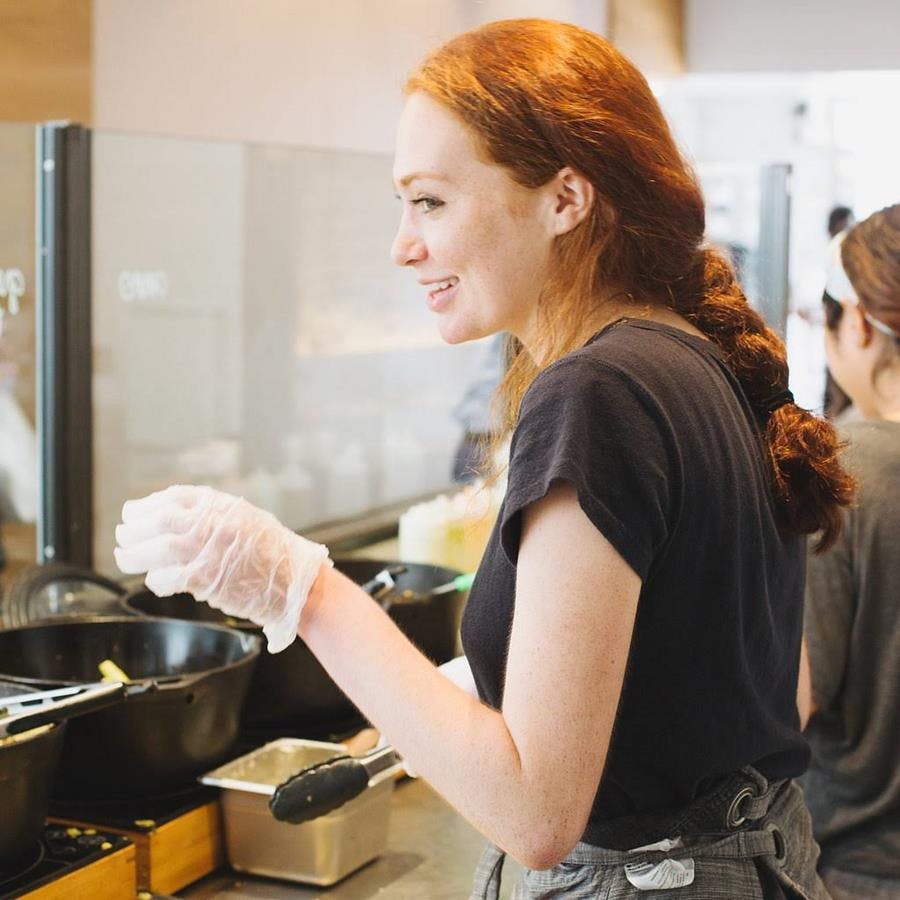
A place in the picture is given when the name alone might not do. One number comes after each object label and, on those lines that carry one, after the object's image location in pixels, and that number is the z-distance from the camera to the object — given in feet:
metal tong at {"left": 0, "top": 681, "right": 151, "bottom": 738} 4.54
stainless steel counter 5.67
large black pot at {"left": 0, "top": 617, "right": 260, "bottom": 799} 5.36
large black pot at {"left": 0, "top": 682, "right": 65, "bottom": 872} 4.58
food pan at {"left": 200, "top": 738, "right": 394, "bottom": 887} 5.66
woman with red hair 3.33
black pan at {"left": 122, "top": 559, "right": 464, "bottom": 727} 6.54
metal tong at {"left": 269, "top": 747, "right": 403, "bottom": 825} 5.21
